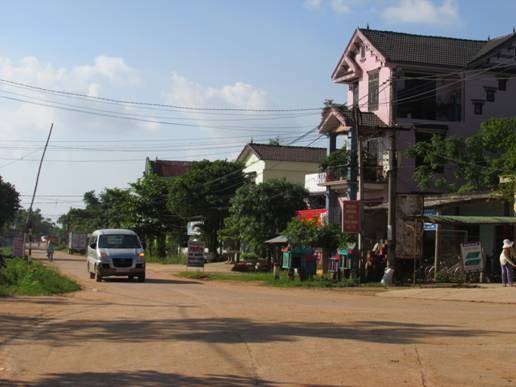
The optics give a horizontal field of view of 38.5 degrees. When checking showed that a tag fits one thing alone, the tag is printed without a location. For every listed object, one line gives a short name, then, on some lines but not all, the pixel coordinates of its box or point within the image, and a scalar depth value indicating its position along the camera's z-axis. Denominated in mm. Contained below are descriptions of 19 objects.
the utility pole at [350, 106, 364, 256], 27909
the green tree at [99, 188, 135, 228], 67500
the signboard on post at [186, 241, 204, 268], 37625
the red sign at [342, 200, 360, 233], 28031
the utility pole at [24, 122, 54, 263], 45619
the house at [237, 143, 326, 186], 61419
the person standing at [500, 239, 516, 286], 24014
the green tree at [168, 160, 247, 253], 58844
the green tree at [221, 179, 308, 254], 46875
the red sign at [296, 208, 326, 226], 43750
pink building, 40844
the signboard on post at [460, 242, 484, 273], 27344
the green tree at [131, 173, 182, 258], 67875
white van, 29016
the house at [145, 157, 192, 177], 93500
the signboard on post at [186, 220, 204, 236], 60722
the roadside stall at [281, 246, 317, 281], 30422
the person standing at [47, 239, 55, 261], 58297
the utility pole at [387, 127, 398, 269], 26797
